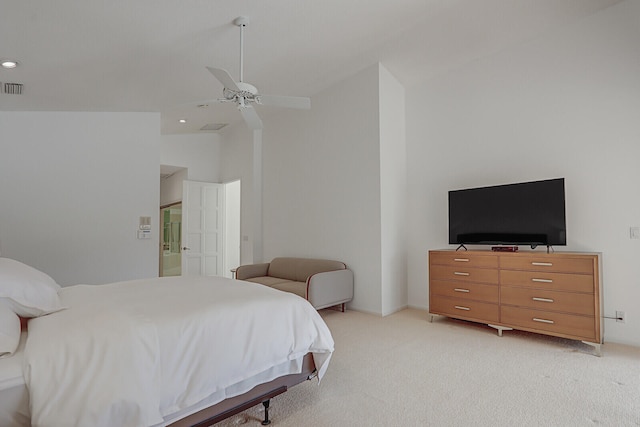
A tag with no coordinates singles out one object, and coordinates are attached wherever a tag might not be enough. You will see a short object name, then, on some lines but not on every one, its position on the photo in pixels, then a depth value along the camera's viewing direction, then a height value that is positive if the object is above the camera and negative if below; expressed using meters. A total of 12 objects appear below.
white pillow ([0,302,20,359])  1.45 -0.46
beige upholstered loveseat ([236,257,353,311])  4.34 -0.76
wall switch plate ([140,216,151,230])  5.08 +0.03
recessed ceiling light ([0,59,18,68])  3.29 +1.53
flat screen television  3.47 +0.10
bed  1.38 -0.61
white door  7.02 -0.07
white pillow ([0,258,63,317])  1.71 -0.34
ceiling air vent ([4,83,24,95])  3.75 +1.48
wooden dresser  3.13 -0.67
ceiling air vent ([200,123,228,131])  6.81 +1.94
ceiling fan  2.94 +1.15
